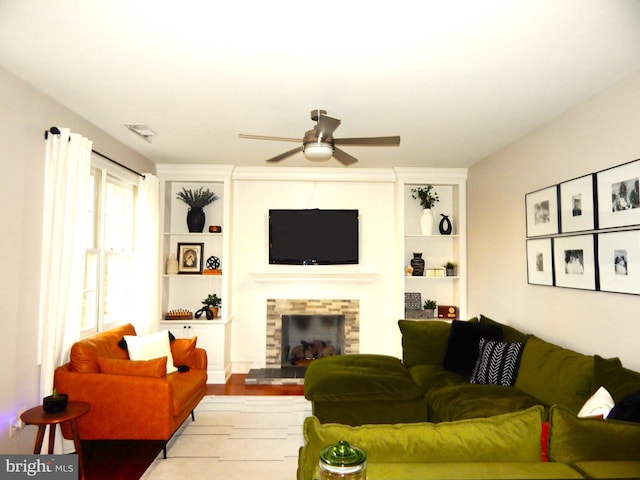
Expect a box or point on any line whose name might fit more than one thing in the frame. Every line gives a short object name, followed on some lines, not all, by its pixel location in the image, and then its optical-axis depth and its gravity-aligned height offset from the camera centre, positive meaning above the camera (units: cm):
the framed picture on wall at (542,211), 352 +49
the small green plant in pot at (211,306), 521 -51
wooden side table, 255 -94
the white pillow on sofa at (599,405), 202 -68
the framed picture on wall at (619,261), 264 +4
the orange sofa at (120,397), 297 -94
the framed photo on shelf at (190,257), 541 +11
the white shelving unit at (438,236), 540 +40
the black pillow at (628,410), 169 -59
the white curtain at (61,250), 302 +11
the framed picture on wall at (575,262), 306 +4
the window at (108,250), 393 +15
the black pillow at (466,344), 373 -71
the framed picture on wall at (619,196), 264 +48
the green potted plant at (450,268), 550 -2
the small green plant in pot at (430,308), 545 -54
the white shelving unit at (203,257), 509 +11
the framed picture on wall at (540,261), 360 +5
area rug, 294 -144
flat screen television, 546 +37
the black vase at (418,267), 543 -1
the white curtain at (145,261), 457 +5
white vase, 541 +58
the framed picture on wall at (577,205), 306 +48
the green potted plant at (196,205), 535 +78
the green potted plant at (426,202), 542 +86
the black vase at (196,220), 534 +58
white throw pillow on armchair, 361 -72
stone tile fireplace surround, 554 -66
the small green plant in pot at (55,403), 266 -88
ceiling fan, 280 +87
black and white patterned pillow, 329 -78
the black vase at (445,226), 554 +54
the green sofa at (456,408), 129 -62
